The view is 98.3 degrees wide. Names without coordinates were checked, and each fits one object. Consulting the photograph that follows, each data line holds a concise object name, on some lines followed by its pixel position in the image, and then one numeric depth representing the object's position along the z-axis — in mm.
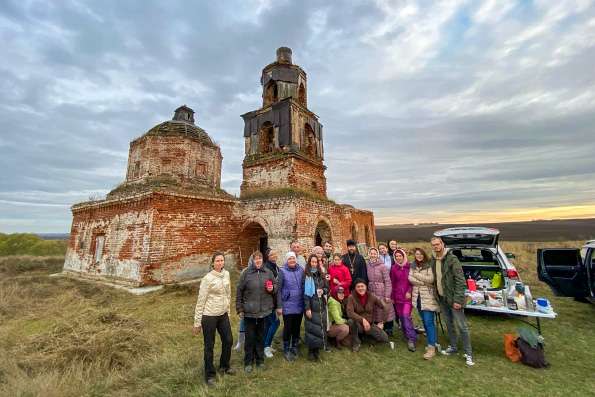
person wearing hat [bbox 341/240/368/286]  5207
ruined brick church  10148
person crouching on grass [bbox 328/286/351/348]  4691
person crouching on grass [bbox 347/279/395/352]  4707
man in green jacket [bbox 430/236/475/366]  4105
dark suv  6285
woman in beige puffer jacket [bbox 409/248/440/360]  4406
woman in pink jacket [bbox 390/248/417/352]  4694
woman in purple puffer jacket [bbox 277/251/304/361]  4426
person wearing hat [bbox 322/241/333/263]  6777
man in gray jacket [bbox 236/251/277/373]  4059
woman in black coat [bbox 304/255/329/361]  4305
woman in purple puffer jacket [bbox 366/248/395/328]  4773
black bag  3928
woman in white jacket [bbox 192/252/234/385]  3701
